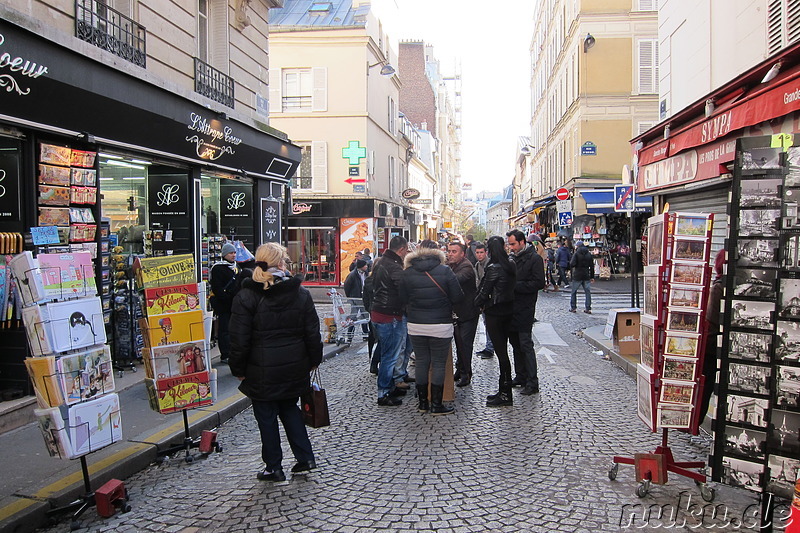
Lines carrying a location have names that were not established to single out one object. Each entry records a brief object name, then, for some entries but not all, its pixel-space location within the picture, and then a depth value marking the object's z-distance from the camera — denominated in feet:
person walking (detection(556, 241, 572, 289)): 68.85
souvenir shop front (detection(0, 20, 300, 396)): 21.33
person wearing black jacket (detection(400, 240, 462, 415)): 20.90
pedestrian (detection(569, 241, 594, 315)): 49.24
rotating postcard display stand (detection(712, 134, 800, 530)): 11.45
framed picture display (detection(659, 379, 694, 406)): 14.37
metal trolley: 36.50
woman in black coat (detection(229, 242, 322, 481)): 15.12
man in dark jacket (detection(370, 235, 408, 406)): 23.08
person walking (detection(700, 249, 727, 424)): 14.53
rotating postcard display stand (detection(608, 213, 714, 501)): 14.06
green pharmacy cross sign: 83.05
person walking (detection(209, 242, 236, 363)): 26.76
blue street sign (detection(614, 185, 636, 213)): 39.37
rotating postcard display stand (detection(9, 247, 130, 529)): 13.44
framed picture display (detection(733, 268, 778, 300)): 12.10
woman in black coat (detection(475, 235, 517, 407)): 22.53
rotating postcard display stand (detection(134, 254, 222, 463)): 17.10
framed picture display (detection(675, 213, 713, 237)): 14.02
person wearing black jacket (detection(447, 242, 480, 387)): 25.36
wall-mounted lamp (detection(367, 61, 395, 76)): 83.15
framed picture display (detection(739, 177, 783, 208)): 11.97
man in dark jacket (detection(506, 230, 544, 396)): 23.68
